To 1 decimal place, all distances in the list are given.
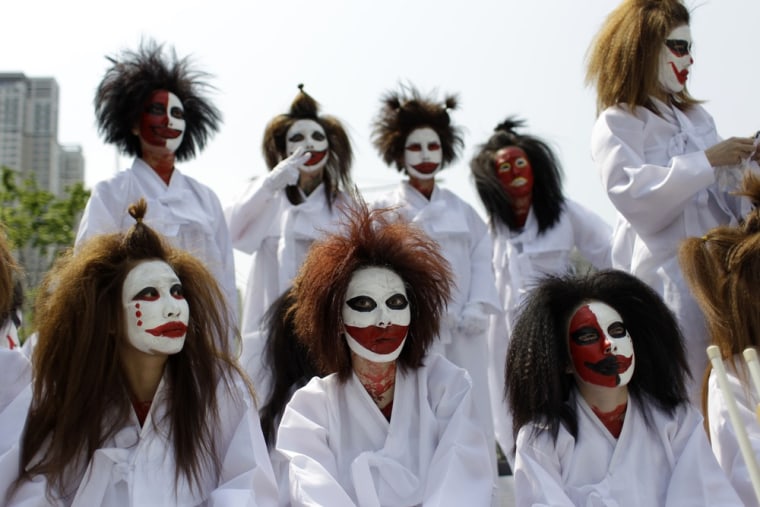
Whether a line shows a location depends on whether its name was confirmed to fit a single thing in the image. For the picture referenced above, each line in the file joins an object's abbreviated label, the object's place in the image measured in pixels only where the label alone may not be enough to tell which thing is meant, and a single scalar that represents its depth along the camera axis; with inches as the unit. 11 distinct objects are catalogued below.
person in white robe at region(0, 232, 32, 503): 155.0
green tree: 627.5
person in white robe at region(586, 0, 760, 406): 199.5
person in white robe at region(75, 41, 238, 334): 244.4
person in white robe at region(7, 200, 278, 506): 155.7
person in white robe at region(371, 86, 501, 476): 261.4
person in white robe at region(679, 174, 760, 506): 179.3
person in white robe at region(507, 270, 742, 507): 164.4
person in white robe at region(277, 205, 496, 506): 166.9
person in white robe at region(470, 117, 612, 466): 286.7
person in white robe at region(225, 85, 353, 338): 267.0
